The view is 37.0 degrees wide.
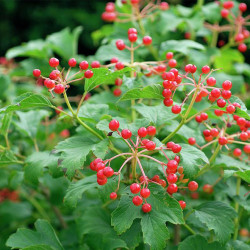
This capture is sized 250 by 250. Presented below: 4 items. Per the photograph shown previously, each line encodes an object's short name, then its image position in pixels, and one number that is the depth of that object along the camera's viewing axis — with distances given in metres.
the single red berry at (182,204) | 1.07
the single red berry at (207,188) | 1.34
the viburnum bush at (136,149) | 1.00
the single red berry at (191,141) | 1.16
